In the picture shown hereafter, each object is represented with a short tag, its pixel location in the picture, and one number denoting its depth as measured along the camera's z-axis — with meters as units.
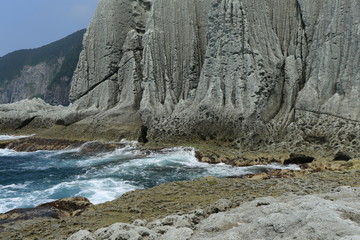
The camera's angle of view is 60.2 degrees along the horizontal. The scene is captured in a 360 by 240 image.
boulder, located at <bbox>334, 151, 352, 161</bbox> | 17.54
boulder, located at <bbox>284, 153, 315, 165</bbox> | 18.30
